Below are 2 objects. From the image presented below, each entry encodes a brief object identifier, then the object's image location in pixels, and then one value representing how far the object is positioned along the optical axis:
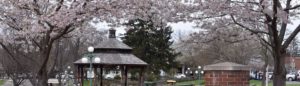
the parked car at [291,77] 72.62
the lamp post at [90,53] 24.95
